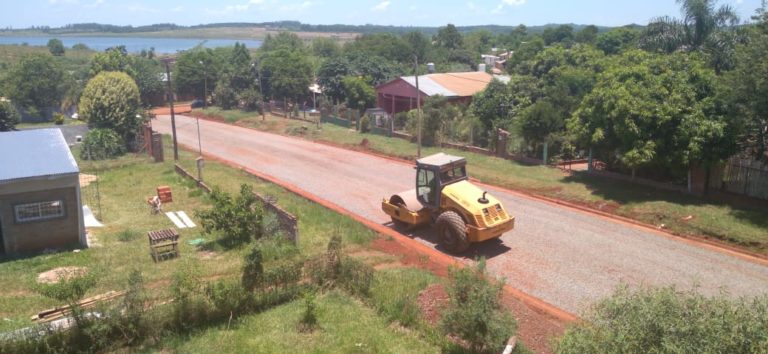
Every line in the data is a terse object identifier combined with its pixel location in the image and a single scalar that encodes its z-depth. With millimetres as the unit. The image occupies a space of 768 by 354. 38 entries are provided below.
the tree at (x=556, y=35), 131875
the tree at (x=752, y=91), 17484
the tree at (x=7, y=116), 46531
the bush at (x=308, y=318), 11883
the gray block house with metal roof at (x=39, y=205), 17297
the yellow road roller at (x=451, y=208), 15703
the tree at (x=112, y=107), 40281
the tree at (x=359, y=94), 49875
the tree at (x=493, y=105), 33906
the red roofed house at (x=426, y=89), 45125
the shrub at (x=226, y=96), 62500
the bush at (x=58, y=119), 56969
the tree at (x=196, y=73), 69875
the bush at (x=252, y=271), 12586
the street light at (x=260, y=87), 53169
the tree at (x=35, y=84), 62969
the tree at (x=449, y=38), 126312
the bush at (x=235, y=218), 17375
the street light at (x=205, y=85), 67750
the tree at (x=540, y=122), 27688
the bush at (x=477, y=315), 9781
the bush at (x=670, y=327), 6418
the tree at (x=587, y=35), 121950
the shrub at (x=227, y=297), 12031
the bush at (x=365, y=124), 41438
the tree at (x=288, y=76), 58031
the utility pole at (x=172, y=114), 32284
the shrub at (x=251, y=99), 58500
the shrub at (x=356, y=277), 13496
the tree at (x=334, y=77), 53688
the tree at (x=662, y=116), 19109
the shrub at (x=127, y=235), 18688
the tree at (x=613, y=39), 96700
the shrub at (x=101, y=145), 35525
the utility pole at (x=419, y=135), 30172
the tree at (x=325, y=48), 118050
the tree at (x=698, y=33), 27375
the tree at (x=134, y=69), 67125
